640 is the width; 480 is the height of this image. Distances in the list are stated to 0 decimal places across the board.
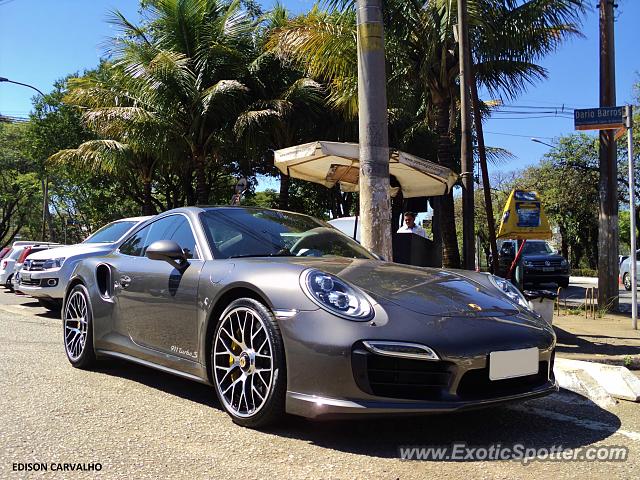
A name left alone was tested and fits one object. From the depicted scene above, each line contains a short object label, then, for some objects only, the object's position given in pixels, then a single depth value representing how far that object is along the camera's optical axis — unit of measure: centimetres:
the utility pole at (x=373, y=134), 594
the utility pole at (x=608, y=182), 1004
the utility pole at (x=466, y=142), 819
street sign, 820
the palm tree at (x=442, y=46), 981
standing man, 933
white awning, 734
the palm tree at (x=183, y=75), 1484
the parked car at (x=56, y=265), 847
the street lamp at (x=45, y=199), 2949
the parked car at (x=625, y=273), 1921
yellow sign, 832
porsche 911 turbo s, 289
